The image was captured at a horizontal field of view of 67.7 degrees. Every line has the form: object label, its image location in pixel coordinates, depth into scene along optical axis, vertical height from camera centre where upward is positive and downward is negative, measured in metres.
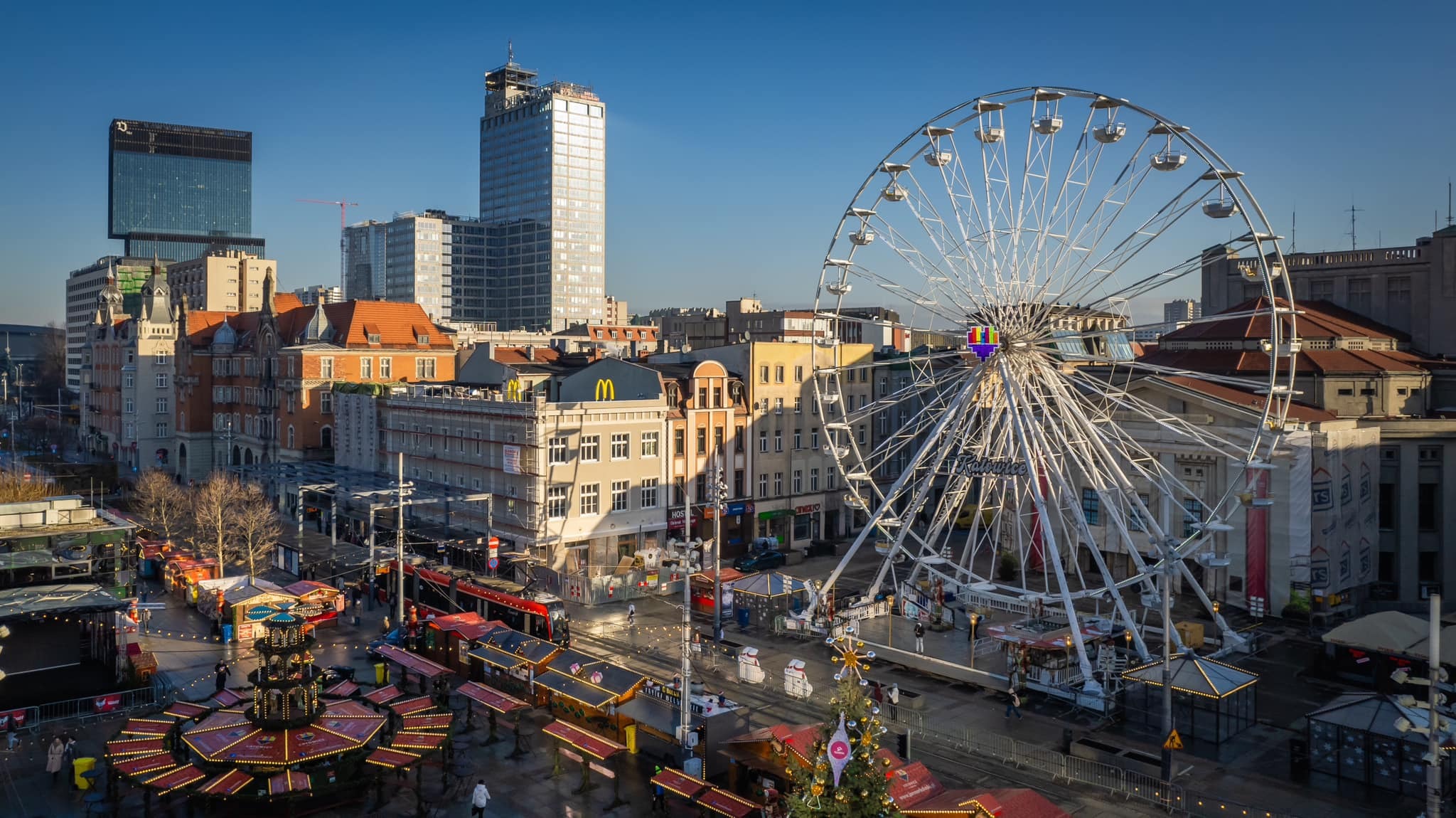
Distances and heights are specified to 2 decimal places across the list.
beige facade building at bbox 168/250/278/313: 166.50 +16.64
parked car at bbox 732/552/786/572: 60.60 -9.86
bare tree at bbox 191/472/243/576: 55.84 -7.00
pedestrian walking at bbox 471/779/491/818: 27.28 -10.40
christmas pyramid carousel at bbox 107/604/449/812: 27.42 -9.45
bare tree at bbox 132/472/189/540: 65.69 -7.53
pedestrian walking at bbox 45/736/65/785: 30.33 -10.48
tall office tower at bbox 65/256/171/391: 175.75 +16.73
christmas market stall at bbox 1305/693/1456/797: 29.67 -9.93
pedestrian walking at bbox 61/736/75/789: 31.17 -10.84
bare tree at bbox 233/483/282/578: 55.50 -7.71
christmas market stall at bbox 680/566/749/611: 51.75 -9.74
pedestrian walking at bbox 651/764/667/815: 27.94 -10.67
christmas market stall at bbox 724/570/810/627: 48.50 -9.52
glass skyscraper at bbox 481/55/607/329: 195.62 +47.70
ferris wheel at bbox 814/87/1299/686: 38.19 -1.59
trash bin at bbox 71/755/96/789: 29.58 -10.49
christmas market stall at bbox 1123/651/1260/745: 34.00 -10.04
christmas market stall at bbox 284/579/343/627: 45.88 -9.00
